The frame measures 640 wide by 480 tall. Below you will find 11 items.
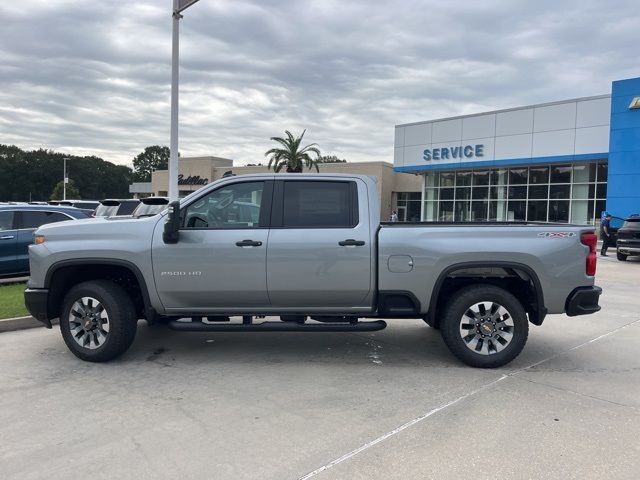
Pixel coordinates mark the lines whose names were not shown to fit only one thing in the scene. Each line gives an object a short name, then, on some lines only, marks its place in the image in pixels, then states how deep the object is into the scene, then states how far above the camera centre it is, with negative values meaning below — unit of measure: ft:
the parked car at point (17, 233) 34.47 -1.93
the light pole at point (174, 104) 42.50 +8.67
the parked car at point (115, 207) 46.63 -0.02
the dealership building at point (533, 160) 86.79 +11.59
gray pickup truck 17.31 -1.78
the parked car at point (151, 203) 38.04 +0.37
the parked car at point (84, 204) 72.55 +0.36
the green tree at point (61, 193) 262.51 +6.66
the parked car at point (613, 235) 67.72 -1.45
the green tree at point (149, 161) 443.73 +40.09
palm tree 156.46 +17.65
